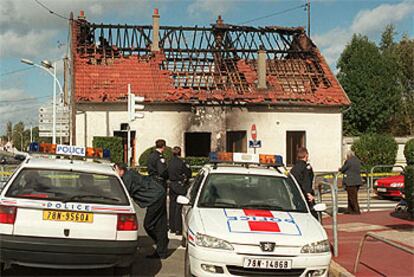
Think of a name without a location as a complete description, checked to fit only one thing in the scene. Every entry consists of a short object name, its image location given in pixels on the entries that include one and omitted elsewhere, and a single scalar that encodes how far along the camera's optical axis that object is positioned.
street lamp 25.28
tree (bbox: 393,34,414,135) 48.22
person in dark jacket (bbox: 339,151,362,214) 13.49
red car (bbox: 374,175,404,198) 16.67
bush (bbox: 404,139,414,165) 26.82
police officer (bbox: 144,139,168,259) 8.63
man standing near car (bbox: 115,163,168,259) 8.45
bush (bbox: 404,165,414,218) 11.55
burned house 27.44
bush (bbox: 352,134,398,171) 29.11
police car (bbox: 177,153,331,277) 6.06
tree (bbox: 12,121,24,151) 96.67
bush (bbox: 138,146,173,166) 25.19
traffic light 19.33
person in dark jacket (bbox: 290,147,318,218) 9.83
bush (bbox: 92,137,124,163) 24.63
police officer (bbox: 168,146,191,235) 10.88
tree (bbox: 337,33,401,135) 43.66
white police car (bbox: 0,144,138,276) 6.11
